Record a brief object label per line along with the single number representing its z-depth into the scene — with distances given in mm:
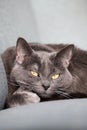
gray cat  706
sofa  503
